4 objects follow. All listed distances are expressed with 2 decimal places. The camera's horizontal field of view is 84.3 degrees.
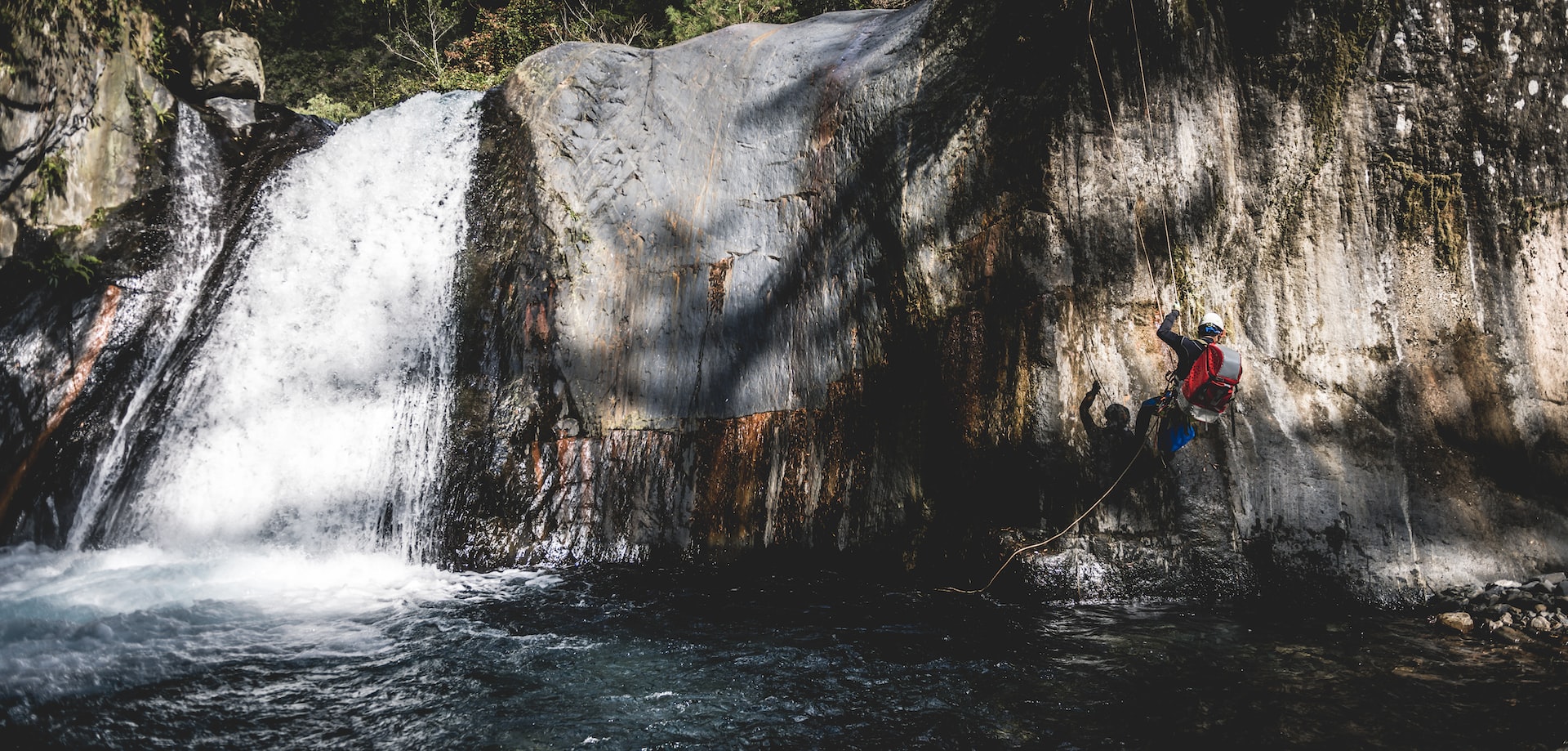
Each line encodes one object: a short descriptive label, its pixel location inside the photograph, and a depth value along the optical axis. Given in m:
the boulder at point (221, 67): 10.84
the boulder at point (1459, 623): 5.48
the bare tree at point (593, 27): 16.58
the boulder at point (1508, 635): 5.23
